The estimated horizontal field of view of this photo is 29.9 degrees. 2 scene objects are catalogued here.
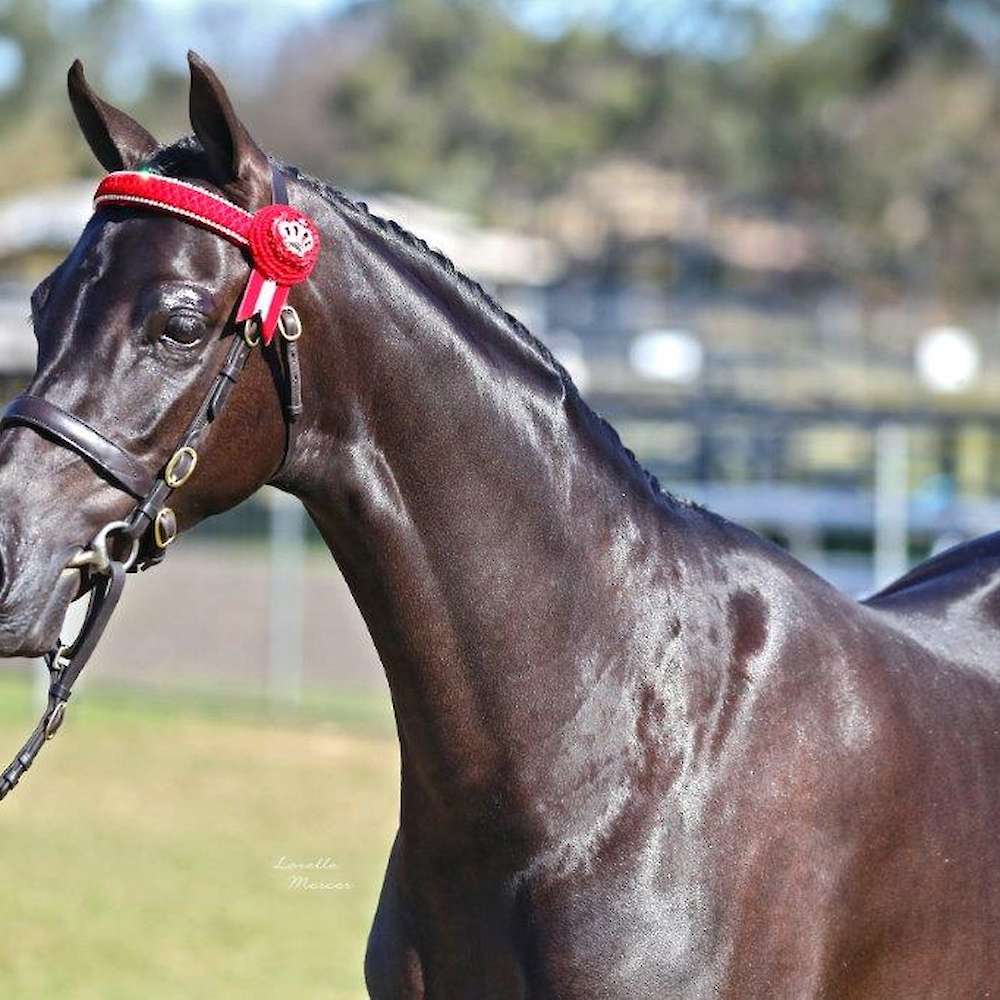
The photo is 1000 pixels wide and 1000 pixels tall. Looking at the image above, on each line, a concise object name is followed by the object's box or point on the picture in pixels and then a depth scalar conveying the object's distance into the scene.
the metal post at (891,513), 12.09
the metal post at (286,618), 13.01
